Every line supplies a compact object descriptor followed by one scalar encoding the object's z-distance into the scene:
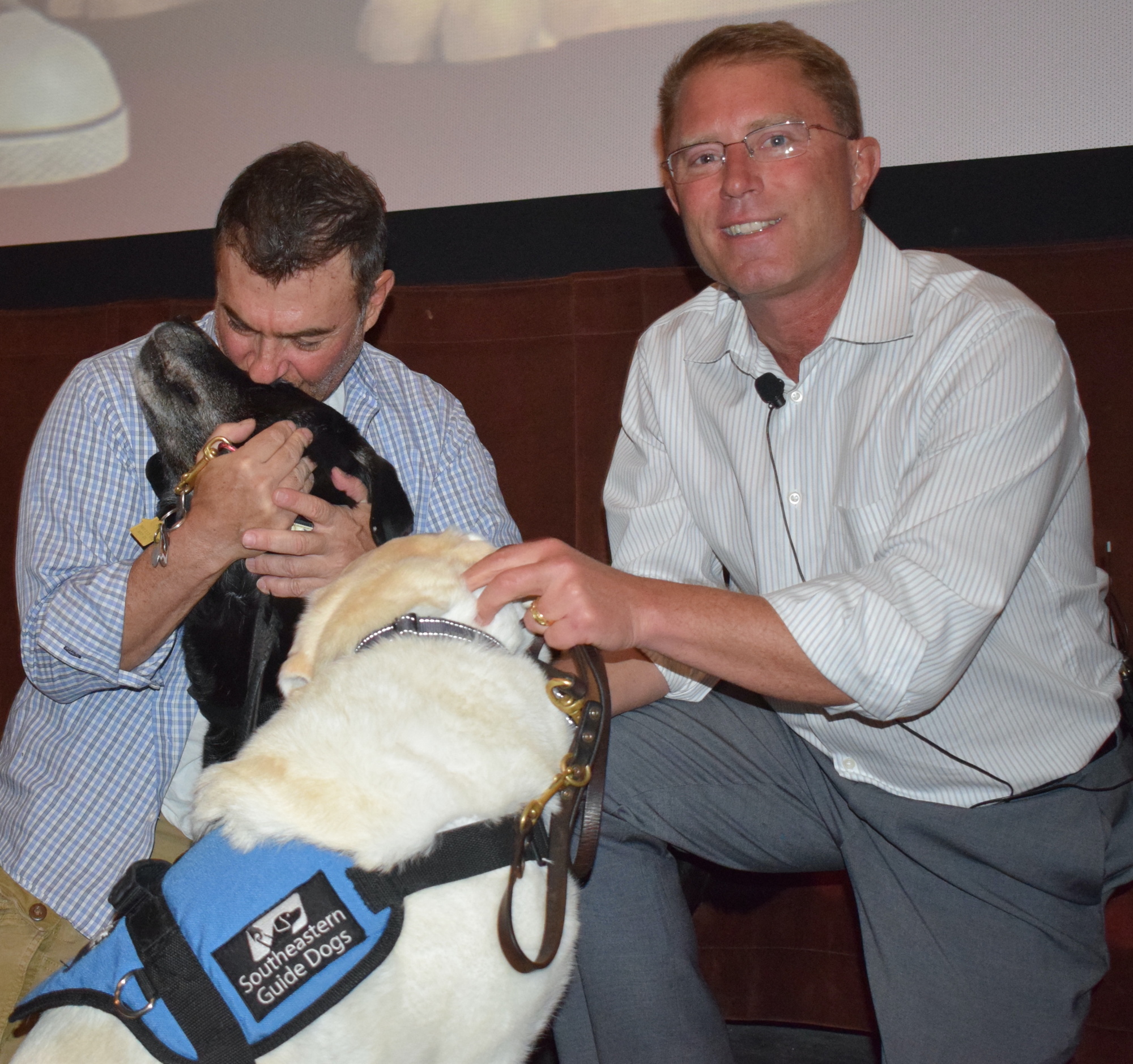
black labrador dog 1.65
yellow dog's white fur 1.04
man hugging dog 1.60
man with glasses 1.39
